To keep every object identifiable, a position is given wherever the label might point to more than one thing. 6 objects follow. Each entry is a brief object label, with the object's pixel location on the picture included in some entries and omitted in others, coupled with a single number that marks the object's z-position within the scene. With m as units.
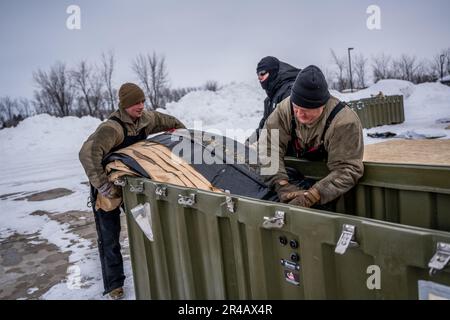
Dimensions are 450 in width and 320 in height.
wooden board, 7.54
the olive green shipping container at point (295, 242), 1.39
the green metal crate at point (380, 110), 16.58
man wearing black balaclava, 4.42
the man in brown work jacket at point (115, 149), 3.41
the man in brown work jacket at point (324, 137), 2.58
